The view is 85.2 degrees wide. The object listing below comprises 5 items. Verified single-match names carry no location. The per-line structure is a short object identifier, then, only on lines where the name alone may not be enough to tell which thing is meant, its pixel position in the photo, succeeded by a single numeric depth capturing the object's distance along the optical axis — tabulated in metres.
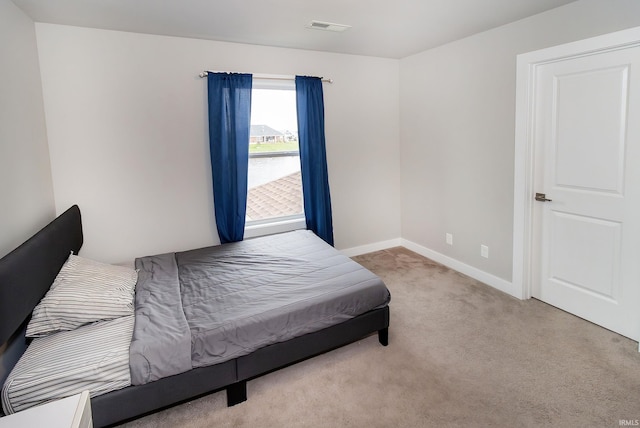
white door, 2.42
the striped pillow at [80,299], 1.91
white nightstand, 1.18
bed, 1.75
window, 3.76
